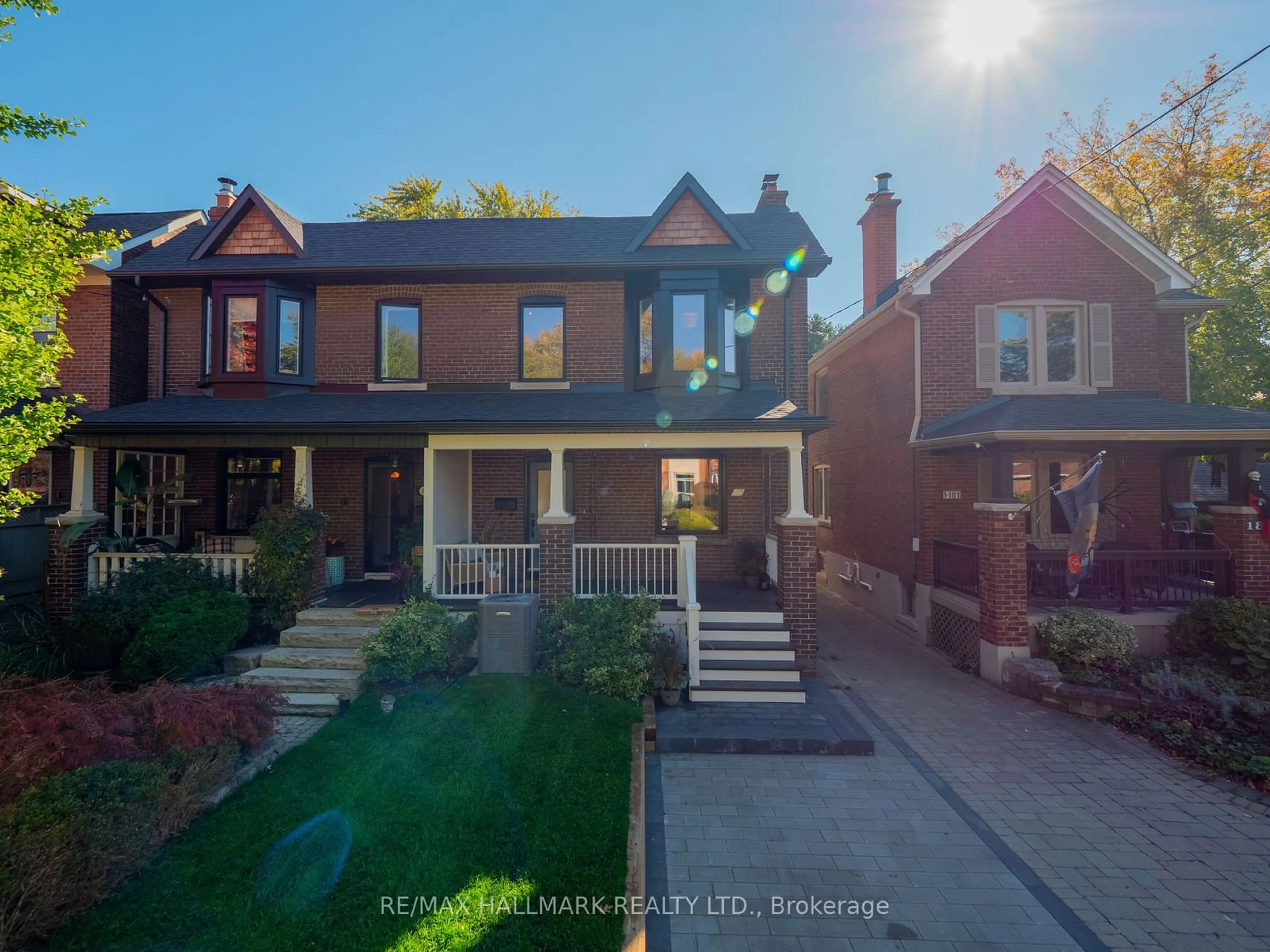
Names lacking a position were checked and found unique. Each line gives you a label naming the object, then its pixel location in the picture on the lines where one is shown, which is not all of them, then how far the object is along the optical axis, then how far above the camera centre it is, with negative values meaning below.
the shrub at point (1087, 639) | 7.61 -2.04
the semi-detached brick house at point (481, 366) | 9.98 +2.57
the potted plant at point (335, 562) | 10.08 -1.17
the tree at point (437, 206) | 22.22 +12.35
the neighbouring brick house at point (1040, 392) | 9.39 +2.04
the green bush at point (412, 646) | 7.03 -1.94
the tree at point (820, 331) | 41.34 +13.28
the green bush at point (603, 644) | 6.96 -1.99
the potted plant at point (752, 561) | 9.94 -1.18
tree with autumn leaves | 15.05 +7.78
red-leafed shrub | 3.98 -1.90
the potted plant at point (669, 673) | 7.17 -2.34
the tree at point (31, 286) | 5.40 +2.22
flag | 7.94 -0.34
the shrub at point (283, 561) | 8.14 -0.92
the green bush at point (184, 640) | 7.07 -1.87
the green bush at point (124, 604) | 7.11 -1.44
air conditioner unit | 7.55 -1.96
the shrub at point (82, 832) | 3.21 -2.25
